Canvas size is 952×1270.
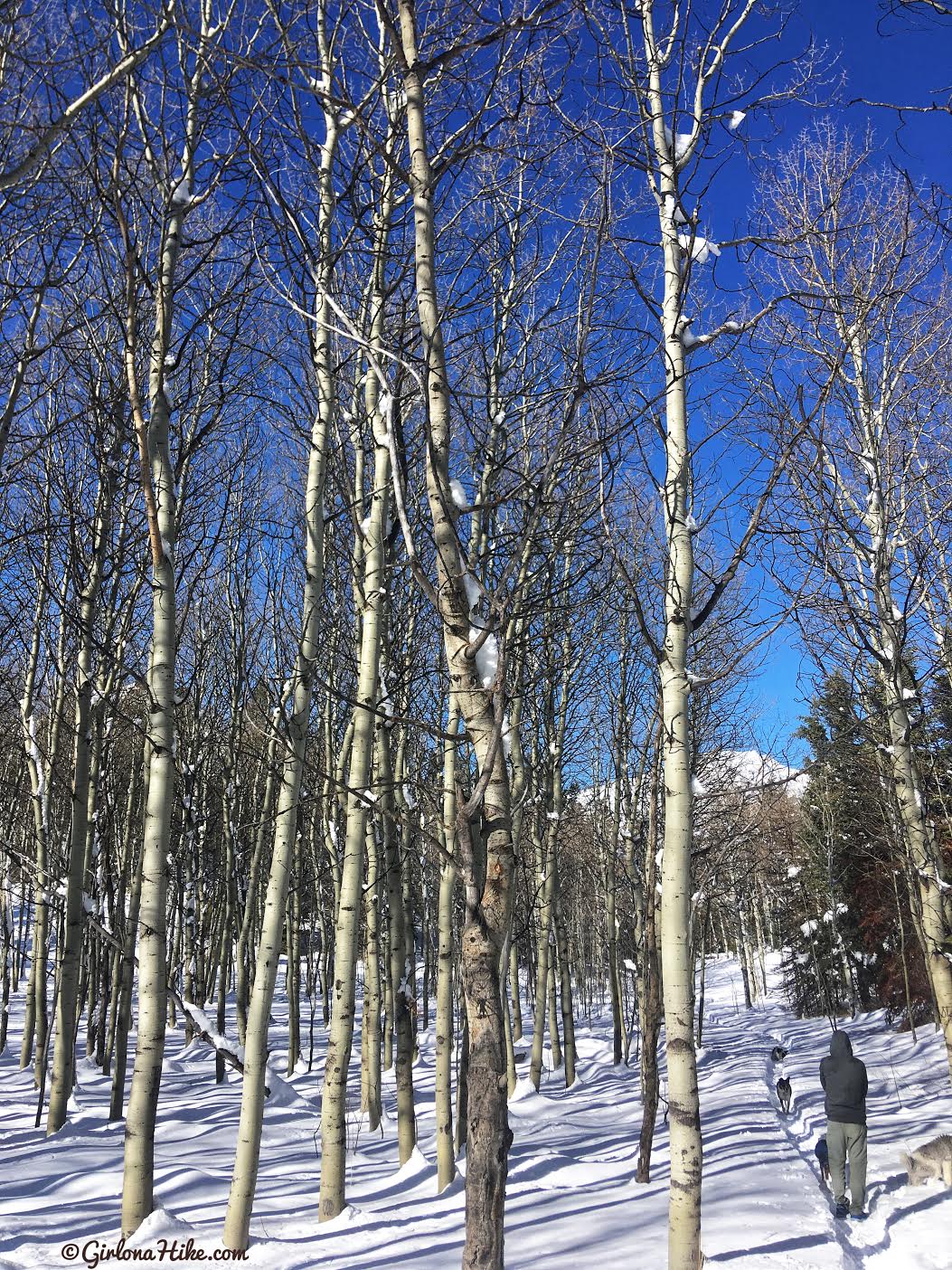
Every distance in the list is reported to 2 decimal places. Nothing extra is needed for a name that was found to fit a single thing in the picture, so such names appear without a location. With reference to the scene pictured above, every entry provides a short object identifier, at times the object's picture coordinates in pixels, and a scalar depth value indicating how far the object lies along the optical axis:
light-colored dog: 7.06
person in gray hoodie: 6.91
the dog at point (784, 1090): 11.73
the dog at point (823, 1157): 7.34
